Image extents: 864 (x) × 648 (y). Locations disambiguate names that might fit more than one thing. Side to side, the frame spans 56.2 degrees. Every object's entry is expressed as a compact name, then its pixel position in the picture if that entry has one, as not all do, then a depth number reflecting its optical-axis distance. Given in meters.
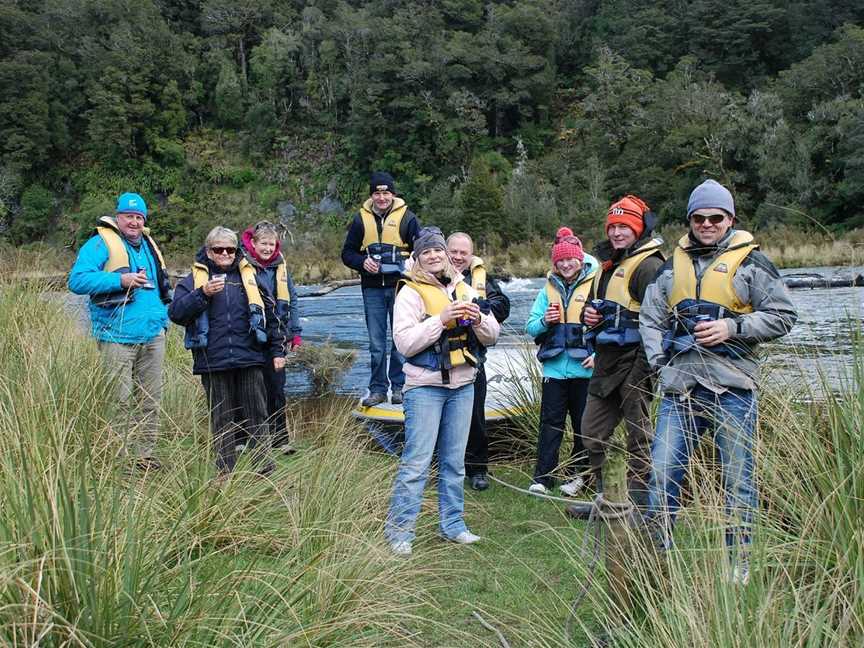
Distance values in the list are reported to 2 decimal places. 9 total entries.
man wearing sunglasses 3.17
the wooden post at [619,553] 2.58
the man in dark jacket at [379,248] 5.91
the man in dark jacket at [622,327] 3.99
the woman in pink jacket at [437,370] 3.81
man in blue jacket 4.98
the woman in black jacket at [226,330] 4.73
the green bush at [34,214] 56.12
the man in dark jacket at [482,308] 4.84
